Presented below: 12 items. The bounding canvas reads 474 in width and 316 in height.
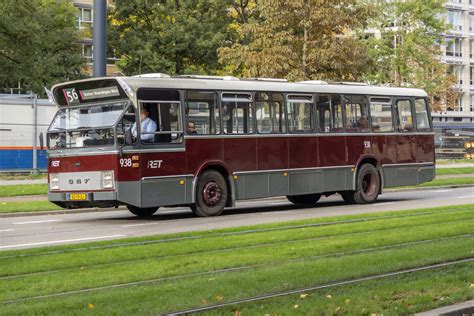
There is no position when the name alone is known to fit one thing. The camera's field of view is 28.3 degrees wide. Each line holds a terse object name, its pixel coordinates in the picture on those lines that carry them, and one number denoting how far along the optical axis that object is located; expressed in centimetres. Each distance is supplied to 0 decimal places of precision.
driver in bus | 1902
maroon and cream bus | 1895
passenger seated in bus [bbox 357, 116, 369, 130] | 2439
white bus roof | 1947
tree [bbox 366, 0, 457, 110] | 5856
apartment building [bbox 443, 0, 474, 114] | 9938
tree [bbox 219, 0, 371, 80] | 3394
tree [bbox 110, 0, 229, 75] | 5194
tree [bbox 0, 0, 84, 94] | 4350
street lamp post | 2091
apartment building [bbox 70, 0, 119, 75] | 6850
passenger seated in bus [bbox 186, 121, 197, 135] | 2005
